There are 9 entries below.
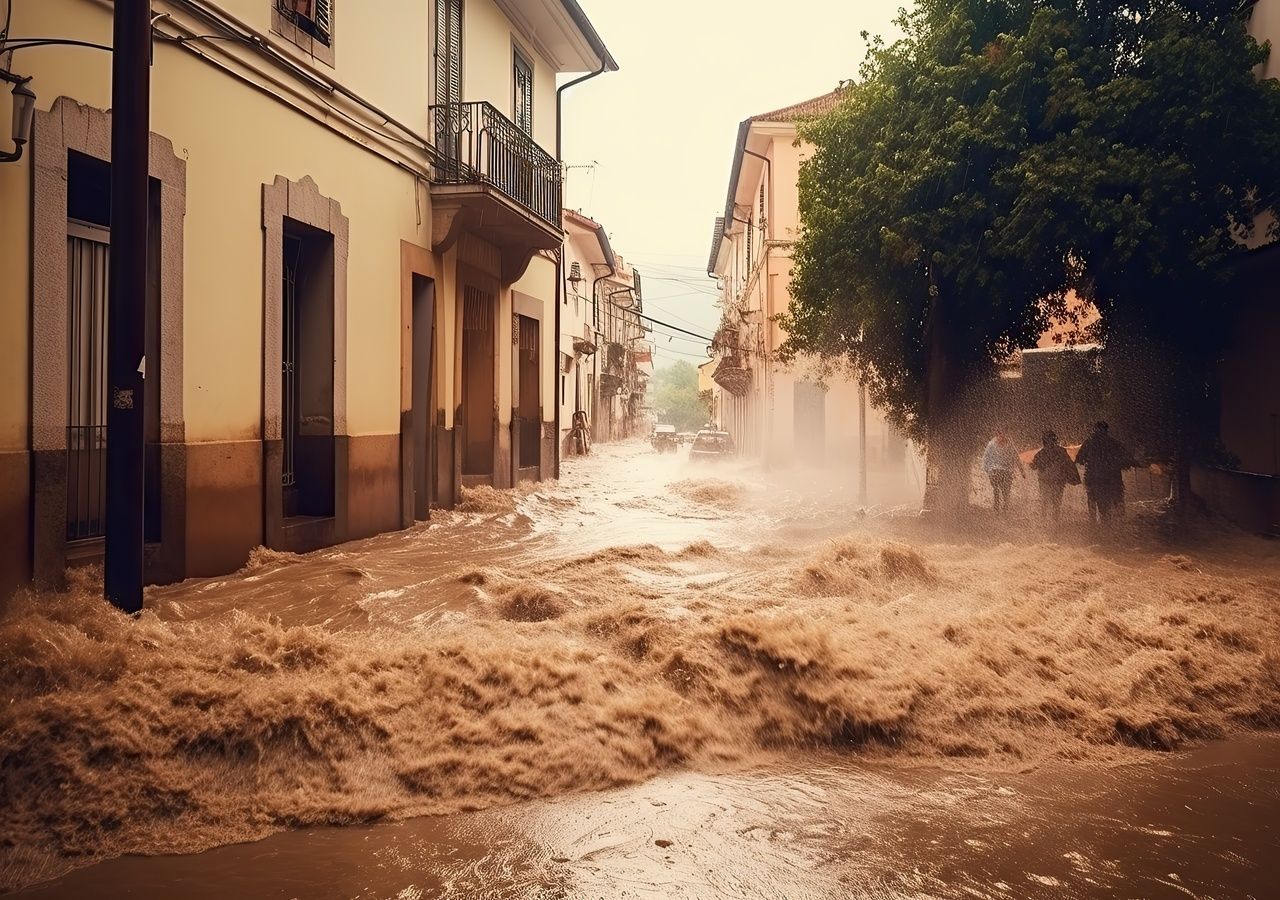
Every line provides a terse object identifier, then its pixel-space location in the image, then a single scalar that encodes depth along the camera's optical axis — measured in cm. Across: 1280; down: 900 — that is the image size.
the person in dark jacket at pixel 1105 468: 1404
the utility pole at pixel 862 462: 1685
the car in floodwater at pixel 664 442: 4678
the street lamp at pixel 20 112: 627
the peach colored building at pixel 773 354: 2880
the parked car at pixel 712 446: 3444
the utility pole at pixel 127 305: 568
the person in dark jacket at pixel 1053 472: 1462
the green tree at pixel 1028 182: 1135
